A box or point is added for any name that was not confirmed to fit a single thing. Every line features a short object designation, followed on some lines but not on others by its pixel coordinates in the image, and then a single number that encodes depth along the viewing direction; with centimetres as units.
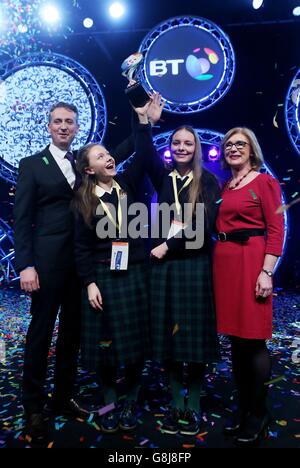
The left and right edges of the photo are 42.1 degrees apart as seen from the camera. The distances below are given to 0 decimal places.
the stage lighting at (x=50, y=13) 527
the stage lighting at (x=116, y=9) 531
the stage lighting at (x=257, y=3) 511
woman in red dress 171
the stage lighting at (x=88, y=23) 548
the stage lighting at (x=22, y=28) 541
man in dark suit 186
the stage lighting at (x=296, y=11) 517
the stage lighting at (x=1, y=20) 529
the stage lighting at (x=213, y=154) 509
